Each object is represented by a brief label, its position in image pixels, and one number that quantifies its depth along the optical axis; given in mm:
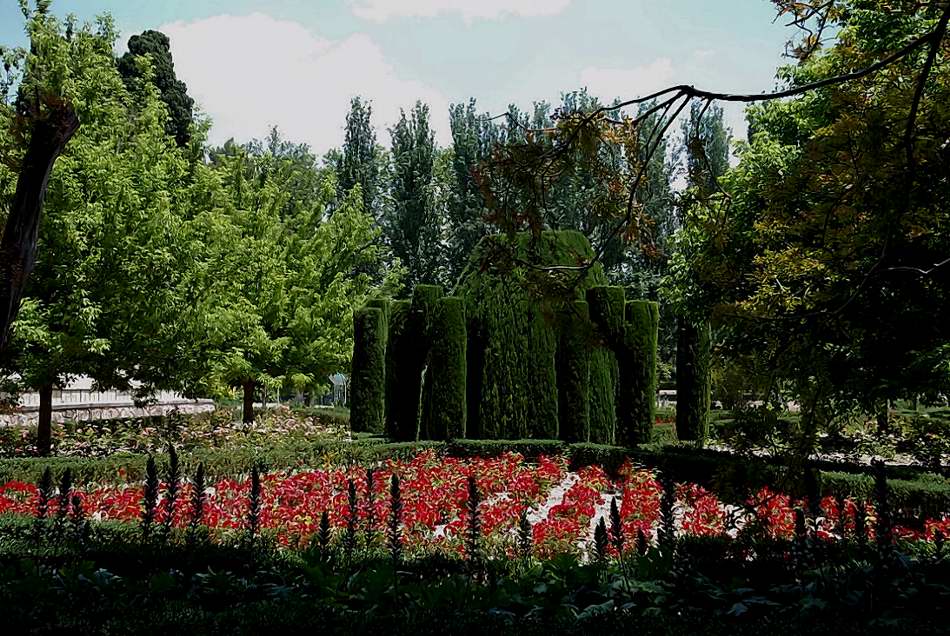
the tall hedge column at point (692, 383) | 13984
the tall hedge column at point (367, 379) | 16500
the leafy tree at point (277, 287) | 14750
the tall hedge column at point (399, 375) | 13484
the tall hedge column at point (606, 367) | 12539
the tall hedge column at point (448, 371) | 12766
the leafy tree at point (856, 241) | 4117
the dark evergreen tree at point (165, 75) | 24484
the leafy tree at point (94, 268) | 11227
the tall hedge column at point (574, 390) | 12406
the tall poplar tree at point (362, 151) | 34250
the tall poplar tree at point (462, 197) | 32156
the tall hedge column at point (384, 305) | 17638
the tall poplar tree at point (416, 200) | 31438
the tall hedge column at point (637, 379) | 12633
